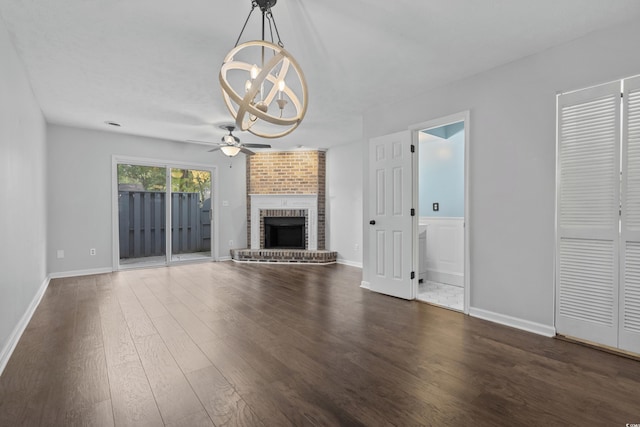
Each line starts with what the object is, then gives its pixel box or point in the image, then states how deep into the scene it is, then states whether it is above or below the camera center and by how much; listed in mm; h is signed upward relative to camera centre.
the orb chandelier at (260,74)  1779 +869
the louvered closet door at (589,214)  2475 -45
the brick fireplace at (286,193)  7137 +389
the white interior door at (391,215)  3879 -78
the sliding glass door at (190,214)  6559 -94
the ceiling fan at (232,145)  5105 +1126
